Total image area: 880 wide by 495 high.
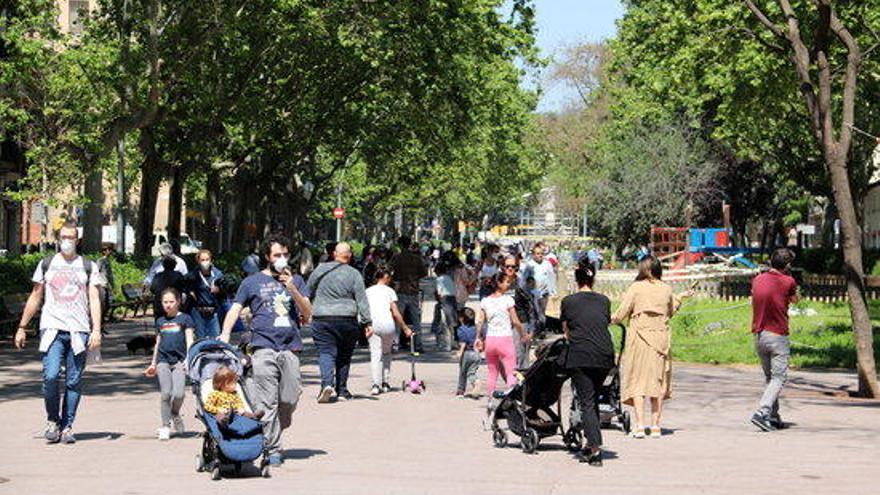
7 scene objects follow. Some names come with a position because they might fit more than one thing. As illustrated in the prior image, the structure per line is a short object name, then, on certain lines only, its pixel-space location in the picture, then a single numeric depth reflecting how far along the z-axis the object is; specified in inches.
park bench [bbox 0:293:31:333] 1095.6
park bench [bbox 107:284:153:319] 1408.7
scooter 765.9
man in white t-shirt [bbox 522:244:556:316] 1074.7
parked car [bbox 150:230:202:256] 3023.9
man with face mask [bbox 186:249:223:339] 837.8
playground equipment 2363.4
